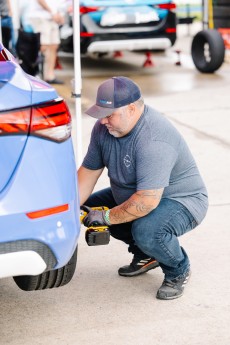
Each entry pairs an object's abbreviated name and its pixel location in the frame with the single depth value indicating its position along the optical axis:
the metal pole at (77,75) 6.25
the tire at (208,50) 12.63
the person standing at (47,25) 11.96
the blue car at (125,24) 12.65
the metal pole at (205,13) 14.48
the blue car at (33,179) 3.52
